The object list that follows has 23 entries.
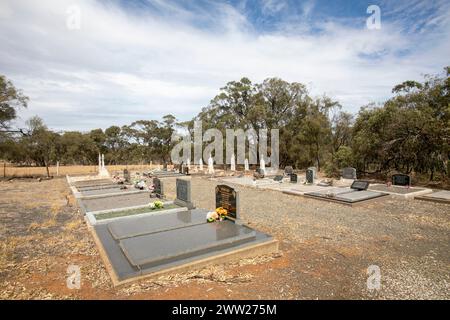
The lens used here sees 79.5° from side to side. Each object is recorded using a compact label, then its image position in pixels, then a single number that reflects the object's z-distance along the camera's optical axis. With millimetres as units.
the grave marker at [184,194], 9267
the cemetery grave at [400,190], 11705
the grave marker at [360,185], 12656
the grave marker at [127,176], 17548
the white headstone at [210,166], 24891
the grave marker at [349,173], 16345
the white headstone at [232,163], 25953
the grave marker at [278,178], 17359
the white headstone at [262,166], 20573
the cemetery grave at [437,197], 10617
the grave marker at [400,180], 13734
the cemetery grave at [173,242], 4738
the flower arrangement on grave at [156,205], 8987
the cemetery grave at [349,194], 10797
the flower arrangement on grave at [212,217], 7195
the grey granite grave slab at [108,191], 12866
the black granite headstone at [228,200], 7205
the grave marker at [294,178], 16911
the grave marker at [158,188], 11578
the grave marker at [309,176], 16031
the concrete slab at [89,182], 17334
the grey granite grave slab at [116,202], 9790
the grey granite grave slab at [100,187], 14812
